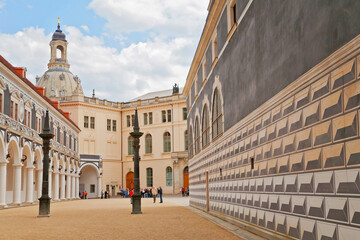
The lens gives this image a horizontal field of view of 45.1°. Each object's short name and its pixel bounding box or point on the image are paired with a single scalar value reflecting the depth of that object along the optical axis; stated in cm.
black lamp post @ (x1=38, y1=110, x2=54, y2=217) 2036
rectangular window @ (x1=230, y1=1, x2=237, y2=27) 1521
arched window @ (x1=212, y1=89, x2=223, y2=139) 1794
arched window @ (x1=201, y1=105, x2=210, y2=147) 2191
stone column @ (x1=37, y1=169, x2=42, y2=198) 3753
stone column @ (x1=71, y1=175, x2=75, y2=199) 5259
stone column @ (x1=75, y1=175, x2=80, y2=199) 5541
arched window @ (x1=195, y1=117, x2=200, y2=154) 2639
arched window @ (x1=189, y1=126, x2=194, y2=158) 3022
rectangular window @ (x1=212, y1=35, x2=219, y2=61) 1899
